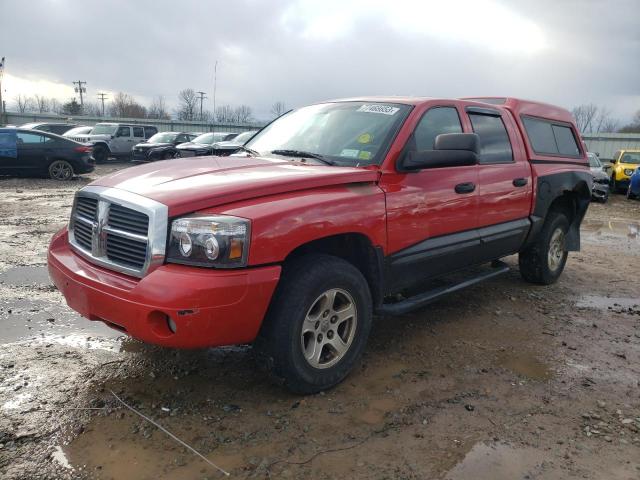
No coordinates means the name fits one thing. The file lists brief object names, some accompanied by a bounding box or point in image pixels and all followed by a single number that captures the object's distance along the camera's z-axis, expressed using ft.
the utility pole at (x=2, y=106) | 118.47
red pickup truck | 8.72
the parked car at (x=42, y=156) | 45.06
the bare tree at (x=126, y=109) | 232.32
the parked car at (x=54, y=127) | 75.66
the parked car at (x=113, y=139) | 72.93
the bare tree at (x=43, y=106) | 228.39
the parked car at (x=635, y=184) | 50.52
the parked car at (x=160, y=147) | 63.72
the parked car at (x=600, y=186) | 48.19
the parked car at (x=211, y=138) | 66.60
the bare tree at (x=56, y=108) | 227.10
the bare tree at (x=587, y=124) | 192.54
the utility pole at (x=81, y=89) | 230.89
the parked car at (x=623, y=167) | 55.93
